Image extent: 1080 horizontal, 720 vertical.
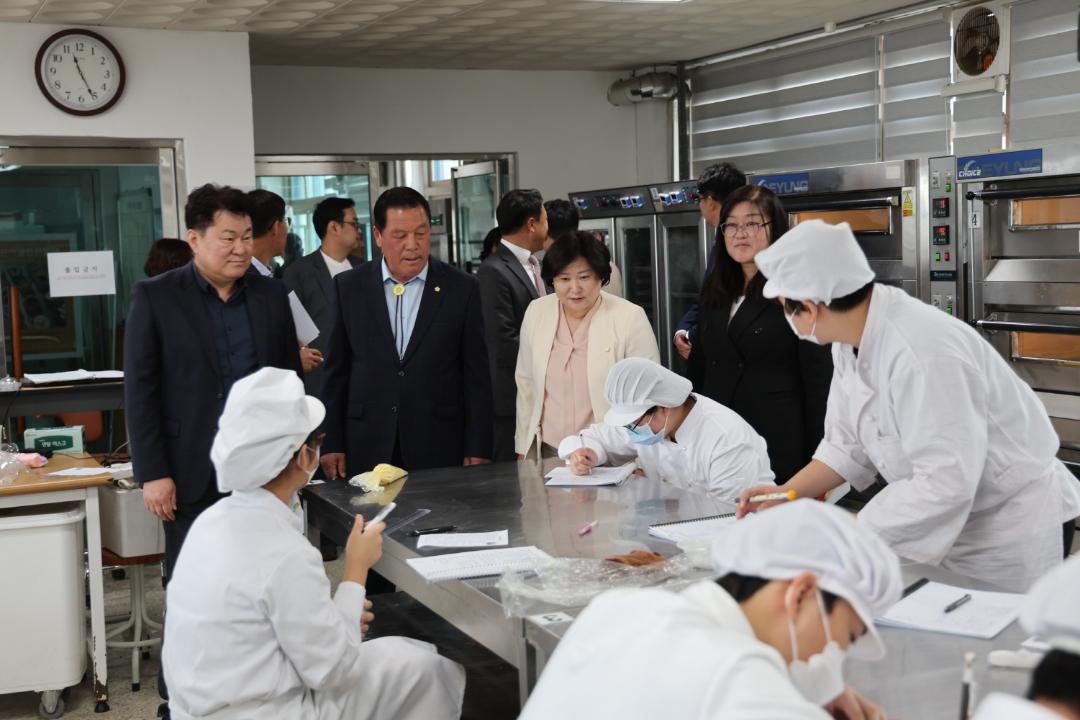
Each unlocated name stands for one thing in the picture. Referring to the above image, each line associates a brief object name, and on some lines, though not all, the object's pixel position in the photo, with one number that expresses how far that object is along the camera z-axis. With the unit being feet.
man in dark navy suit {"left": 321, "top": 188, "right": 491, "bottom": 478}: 12.46
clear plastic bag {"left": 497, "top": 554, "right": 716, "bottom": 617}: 7.06
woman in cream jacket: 12.50
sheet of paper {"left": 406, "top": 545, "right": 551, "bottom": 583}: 7.81
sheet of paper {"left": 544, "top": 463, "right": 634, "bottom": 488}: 10.68
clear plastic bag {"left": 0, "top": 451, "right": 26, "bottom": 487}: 12.75
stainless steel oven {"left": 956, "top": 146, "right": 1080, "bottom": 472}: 14.56
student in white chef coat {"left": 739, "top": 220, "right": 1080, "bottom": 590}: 7.40
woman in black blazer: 11.81
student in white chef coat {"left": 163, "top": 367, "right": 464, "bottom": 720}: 7.14
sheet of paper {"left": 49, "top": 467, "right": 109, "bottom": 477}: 12.87
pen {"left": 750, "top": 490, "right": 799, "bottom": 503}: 8.20
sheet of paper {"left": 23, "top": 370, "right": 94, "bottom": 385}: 18.24
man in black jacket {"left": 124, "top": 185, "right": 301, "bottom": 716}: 10.96
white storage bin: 12.26
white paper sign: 20.27
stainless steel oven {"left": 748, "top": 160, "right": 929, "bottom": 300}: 16.58
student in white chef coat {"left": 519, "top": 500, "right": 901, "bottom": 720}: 4.07
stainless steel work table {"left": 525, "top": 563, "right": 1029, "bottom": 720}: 5.48
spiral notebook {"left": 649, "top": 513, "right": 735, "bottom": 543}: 8.42
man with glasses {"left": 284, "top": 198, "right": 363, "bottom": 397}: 16.38
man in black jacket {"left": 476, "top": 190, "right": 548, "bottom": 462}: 14.83
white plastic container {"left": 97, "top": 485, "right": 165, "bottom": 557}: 13.26
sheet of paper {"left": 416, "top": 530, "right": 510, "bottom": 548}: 8.64
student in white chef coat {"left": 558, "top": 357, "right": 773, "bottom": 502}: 10.19
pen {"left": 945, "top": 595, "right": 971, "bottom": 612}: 6.68
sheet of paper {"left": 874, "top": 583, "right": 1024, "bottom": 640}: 6.34
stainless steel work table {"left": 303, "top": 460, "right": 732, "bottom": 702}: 7.41
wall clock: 18.97
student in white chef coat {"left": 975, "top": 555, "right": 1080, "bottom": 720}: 3.17
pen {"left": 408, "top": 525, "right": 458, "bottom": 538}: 9.09
